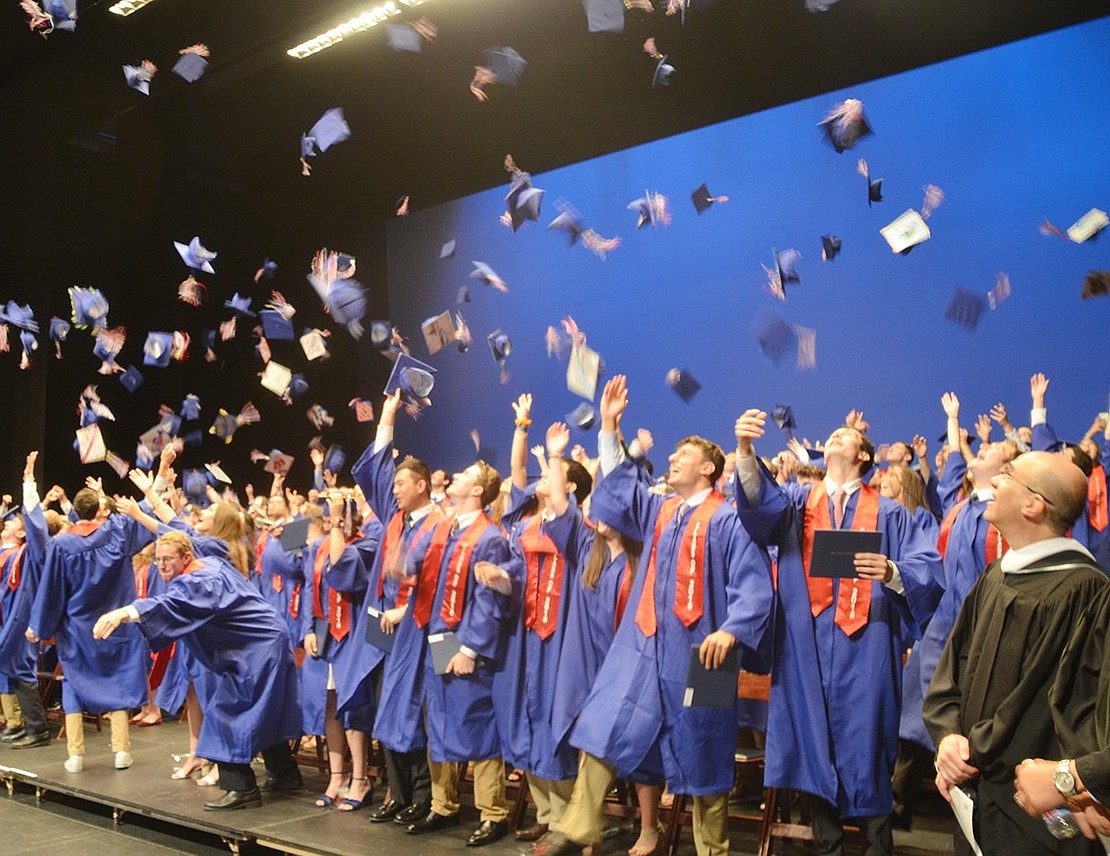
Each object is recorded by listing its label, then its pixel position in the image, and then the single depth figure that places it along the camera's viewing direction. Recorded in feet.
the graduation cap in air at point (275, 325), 33.40
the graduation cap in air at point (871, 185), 23.82
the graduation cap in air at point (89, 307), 39.81
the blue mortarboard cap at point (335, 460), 35.81
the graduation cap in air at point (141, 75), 31.73
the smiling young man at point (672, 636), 13.47
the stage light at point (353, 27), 28.94
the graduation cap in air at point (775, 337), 27.14
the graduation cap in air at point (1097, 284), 21.99
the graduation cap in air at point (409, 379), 18.92
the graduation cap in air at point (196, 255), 34.01
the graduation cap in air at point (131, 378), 41.19
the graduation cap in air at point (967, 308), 24.12
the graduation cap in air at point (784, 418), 26.04
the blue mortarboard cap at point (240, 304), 38.47
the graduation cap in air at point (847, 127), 22.98
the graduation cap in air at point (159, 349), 41.16
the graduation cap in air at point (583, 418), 27.37
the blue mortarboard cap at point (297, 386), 38.32
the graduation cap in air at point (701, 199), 27.76
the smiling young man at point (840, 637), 13.05
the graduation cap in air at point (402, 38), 26.27
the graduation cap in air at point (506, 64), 27.33
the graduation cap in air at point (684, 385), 22.98
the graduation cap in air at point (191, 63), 31.76
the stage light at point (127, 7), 30.99
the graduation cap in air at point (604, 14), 23.20
